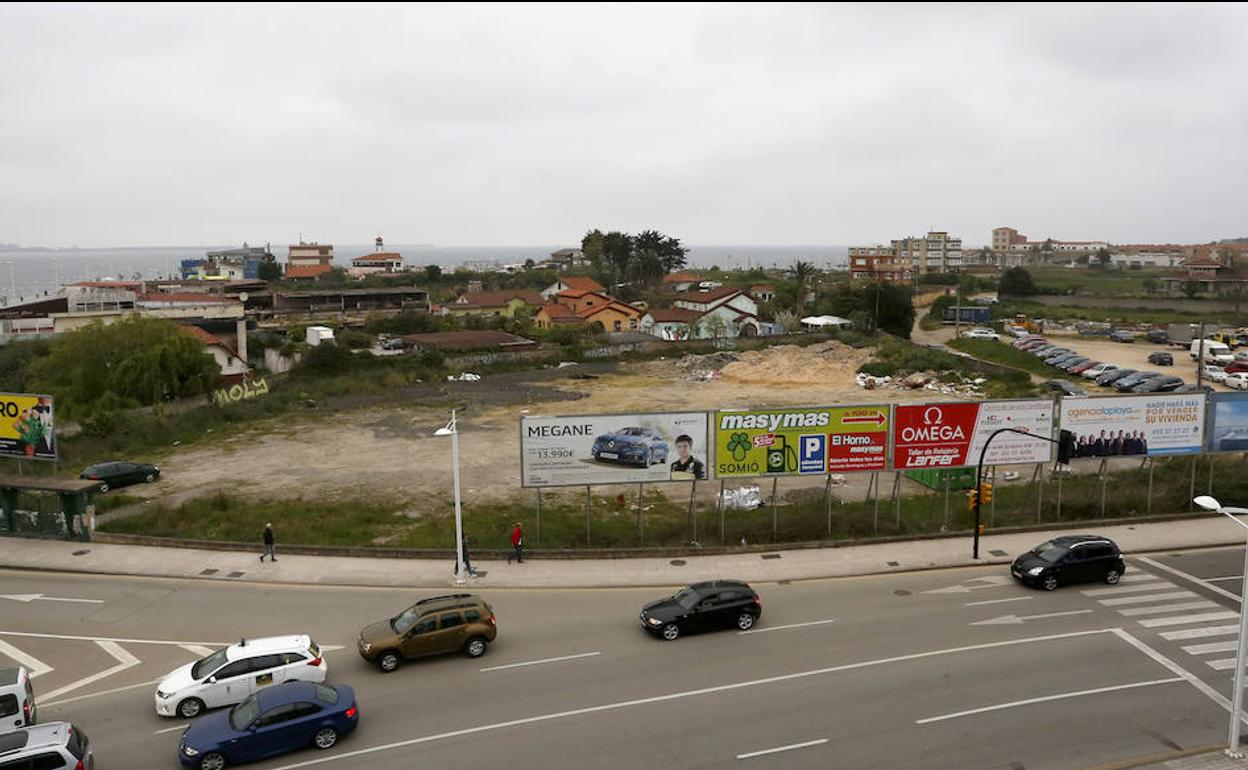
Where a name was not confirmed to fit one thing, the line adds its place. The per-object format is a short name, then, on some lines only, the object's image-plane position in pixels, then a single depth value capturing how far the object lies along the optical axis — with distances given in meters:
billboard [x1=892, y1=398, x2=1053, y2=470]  28.94
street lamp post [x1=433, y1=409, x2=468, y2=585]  24.08
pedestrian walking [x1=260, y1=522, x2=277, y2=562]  26.61
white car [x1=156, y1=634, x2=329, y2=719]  17.08
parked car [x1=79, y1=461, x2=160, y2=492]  38.28
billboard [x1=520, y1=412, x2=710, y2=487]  27.88
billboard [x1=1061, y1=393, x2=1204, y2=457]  29.88
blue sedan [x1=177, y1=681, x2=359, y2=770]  14.93
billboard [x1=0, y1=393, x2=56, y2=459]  32.22
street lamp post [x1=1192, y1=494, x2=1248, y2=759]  14.59
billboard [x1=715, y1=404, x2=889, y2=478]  28.25
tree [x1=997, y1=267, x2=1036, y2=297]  134.50
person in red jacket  26.39
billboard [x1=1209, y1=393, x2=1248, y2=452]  30.48
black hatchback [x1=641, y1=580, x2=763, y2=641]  20.61
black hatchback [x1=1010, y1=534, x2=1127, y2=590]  23.28
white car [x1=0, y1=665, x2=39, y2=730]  15.98
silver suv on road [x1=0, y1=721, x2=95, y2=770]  13.84
